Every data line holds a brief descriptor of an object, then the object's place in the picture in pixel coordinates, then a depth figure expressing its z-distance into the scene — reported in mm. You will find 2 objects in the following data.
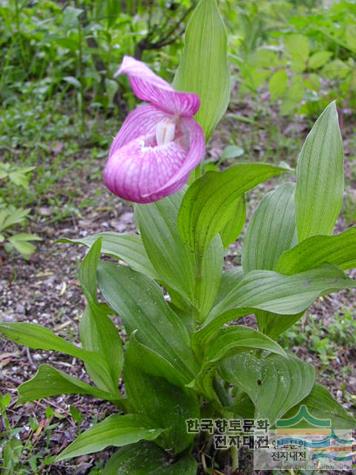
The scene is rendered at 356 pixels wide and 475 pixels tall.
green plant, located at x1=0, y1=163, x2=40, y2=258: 566
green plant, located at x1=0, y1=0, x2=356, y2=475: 348
